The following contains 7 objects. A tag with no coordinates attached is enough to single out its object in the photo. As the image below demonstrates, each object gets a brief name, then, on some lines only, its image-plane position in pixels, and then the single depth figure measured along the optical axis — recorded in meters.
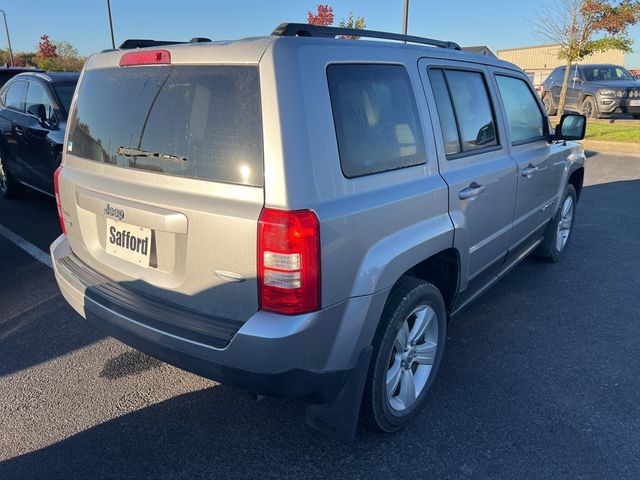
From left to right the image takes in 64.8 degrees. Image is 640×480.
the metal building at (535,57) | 40.03
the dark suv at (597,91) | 14.91
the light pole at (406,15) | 12.75
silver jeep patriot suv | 1.90
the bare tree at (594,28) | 13.77
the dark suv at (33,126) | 5.71
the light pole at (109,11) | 24.99
